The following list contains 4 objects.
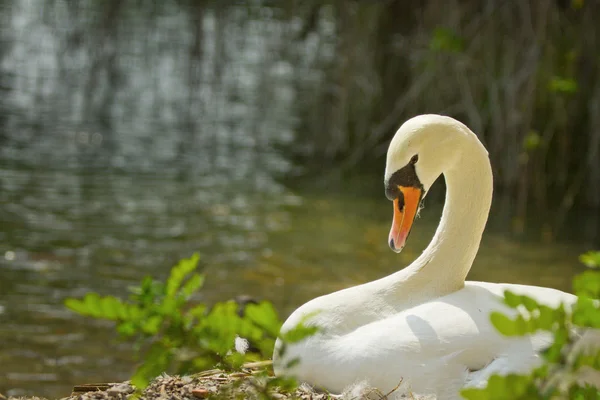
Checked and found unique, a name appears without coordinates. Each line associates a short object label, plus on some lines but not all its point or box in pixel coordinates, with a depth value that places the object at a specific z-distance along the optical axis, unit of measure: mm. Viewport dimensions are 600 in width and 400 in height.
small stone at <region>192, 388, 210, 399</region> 7402
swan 6973
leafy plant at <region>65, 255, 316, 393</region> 4426
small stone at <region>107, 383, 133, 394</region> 7379
